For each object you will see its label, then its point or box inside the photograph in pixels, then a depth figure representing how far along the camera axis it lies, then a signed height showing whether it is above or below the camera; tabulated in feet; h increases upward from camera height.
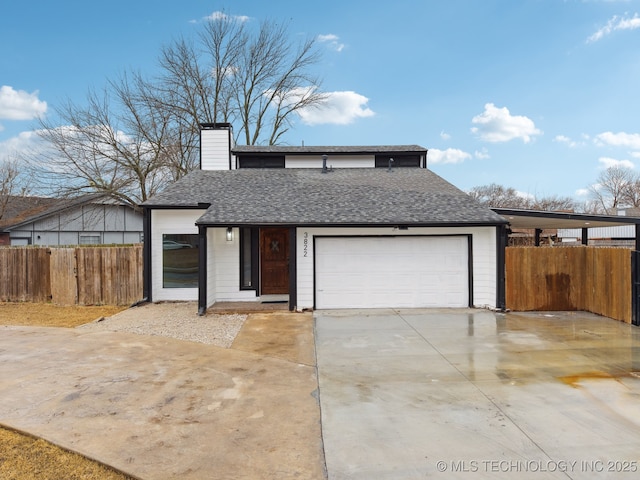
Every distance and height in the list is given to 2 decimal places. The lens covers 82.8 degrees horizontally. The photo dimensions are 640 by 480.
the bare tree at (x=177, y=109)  59.41 +26.74
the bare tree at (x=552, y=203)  160.12 +14.76
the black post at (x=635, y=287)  25.30 -3.66
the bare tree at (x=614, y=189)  157.48 +20.68
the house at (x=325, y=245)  31.63 -0.72
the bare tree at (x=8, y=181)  84.03 +13.83
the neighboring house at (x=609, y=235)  103.30 +0.04
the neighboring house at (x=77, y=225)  74.49 +3.08
